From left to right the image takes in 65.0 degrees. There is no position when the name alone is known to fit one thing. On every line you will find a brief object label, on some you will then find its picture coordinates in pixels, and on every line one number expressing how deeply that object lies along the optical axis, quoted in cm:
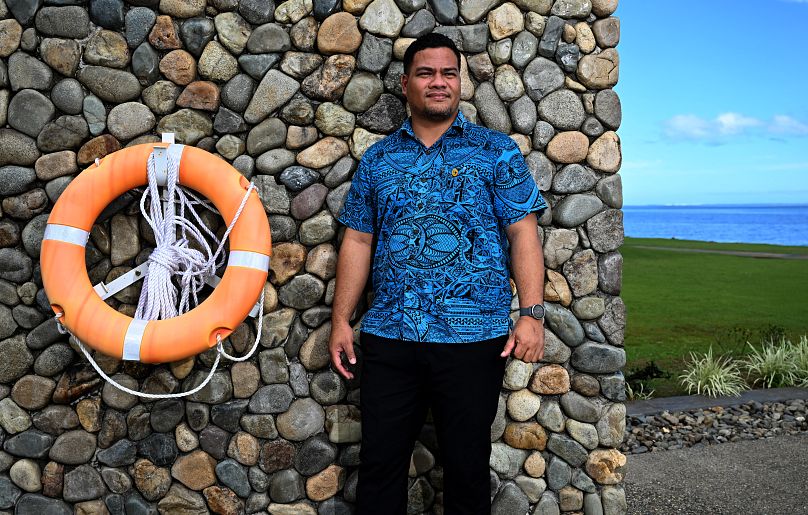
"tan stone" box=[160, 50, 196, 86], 224
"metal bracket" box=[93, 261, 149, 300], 222
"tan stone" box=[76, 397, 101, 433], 231
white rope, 217
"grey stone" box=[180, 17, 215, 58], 224
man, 199
